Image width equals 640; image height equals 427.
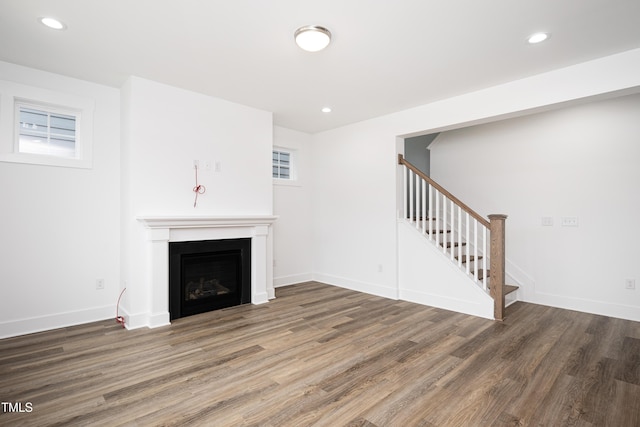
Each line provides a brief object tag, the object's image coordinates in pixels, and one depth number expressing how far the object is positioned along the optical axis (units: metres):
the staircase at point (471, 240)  3.65
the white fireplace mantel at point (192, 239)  3.41
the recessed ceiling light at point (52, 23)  2.39
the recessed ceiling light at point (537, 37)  2.54
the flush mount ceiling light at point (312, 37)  2.46
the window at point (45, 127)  3.10
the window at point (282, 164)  5.33
